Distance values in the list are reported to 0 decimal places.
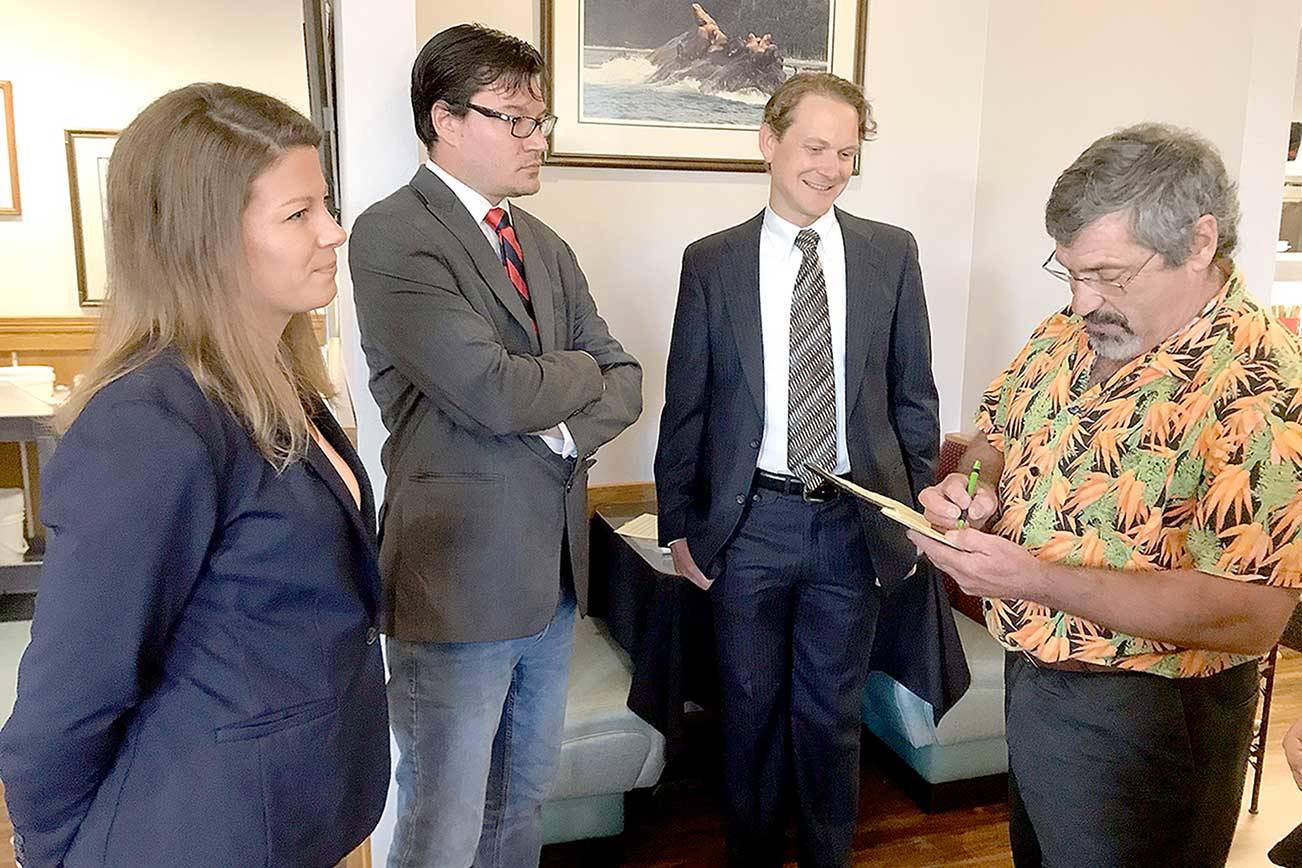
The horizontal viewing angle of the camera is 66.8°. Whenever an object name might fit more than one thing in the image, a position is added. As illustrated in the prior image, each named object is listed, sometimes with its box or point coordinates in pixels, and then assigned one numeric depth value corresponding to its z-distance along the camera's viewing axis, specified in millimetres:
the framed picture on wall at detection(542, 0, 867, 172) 2637
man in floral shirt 1179
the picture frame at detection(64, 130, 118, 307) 4188
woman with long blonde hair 892
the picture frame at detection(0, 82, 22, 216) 4066
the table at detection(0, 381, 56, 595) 3338
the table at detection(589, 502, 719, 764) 2240
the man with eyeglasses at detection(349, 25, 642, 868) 1456
